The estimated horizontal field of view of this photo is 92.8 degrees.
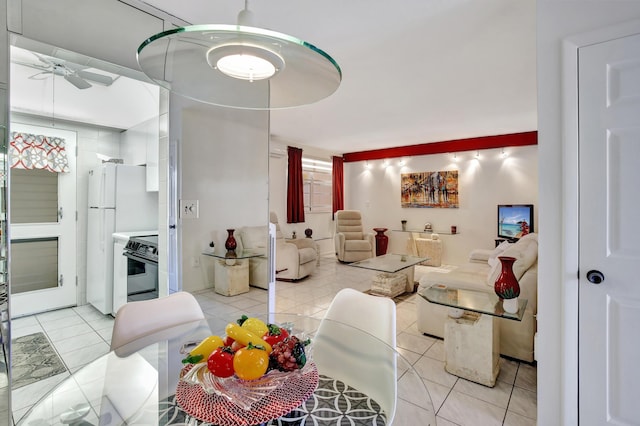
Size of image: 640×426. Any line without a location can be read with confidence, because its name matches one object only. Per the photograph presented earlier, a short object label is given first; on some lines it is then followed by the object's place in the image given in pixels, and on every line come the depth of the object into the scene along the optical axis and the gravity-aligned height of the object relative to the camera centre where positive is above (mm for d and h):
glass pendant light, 952 +557
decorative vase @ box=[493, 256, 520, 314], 2024 -504
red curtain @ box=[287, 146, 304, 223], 6328 +542
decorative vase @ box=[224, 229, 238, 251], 2461 -243
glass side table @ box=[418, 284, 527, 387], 2133 -897
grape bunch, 942 -449
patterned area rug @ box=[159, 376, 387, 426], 995 -691
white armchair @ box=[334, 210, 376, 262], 6230 -562
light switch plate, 2160 +27
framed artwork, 6281 +500
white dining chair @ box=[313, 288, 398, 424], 1289 -621
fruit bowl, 889 -506
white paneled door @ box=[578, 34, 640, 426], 1411 -93
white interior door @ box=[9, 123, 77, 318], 1506 -195
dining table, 890 -672
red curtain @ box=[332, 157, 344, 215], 7457 +703
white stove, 2207 -403
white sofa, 2438 -706
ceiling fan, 1560 +781
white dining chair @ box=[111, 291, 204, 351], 1431 -526
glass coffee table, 3969 -869
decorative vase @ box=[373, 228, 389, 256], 6911 -666
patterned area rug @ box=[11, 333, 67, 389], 1449 -755
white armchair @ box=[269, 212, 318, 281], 4844 -784
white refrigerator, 2074 -11
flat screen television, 5309 -134
